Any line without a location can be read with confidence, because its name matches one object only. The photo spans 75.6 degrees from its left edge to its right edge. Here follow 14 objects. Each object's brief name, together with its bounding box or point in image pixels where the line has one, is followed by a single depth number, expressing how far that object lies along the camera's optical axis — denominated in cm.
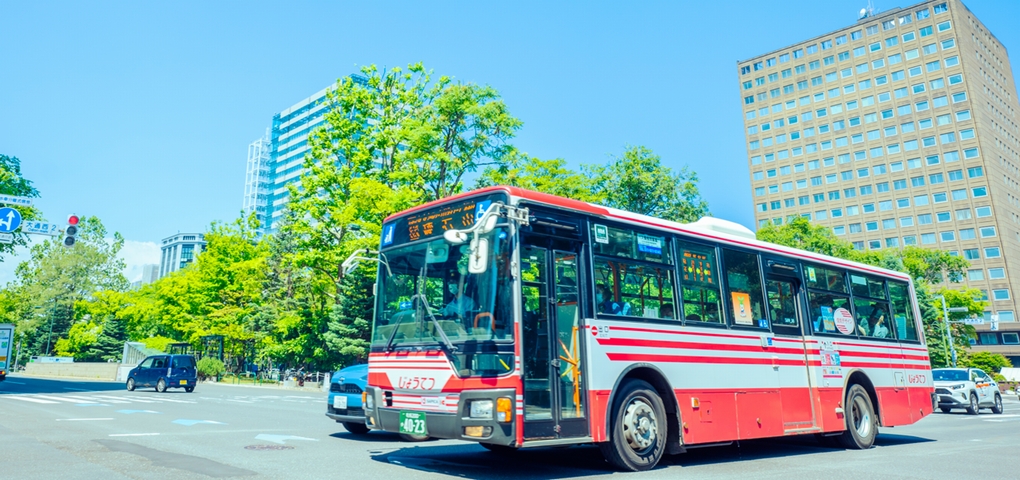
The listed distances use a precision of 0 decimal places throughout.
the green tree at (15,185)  3334
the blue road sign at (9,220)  1880
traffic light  1809
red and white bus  679
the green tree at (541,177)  3268
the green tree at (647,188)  3956
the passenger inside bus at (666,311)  829
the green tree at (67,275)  7344
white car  2312
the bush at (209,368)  4809
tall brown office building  8256
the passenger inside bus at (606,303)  761
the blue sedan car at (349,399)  1109
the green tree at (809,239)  5238
